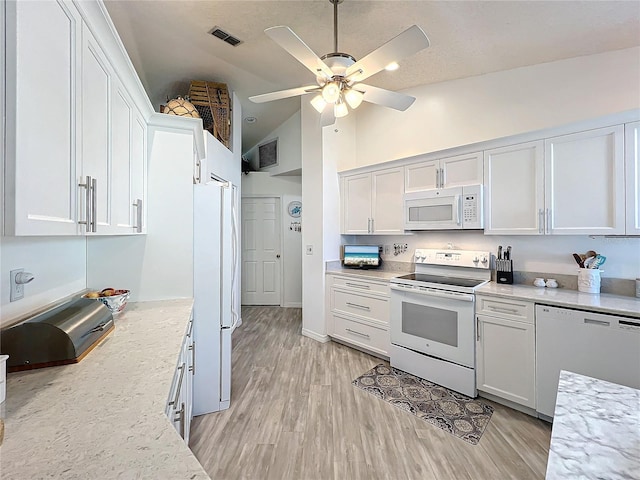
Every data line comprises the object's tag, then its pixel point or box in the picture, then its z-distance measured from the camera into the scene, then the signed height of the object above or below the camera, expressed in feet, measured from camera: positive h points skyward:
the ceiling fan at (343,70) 5.16 +3.49
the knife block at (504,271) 8.82 -0.90
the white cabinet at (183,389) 3.89 -2.37
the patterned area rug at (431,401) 6.85 -4.23
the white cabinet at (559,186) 6.85 +1.45
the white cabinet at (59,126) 2.41 +1.22
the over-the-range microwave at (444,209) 8.98 +1.09
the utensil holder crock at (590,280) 7.38 -0.96
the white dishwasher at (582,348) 5.88 -2.26
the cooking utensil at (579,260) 7.67 -0.47
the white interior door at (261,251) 17.90 -0.55
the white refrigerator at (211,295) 7.04 -1.29
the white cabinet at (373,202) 11.11 +1.59
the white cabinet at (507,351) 7.06 -2.74
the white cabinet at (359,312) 10.35 -2.65
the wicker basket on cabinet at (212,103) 11.14 +5.33
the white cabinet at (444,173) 9.06 +2.29
